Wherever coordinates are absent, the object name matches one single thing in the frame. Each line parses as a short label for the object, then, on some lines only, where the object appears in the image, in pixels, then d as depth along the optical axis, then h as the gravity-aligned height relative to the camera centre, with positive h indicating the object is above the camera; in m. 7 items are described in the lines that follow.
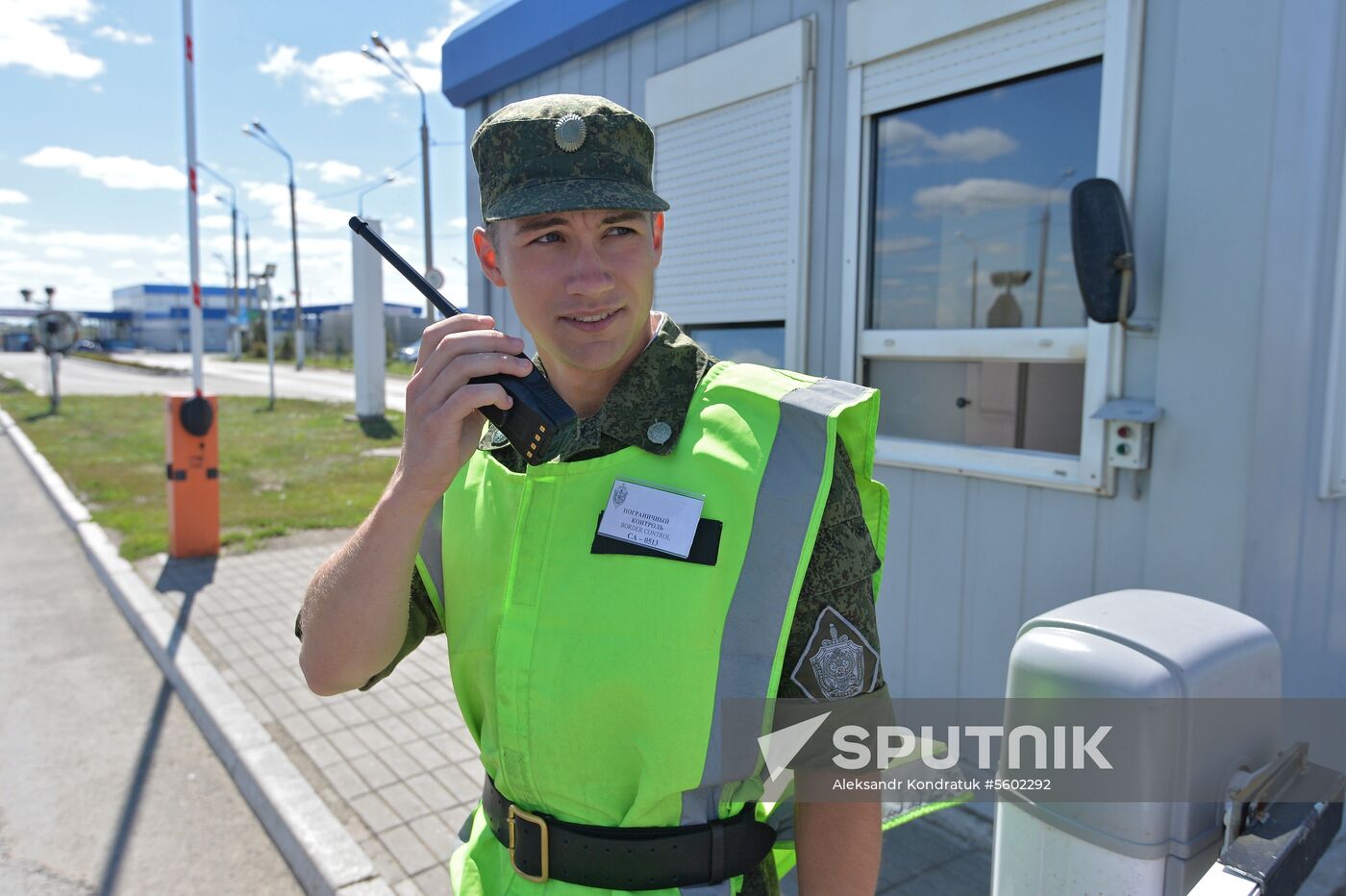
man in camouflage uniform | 1.25 -0.02
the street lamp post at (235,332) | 48.64 +1.41
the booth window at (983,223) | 2.87 +0.57
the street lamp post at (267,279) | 22.11 +2.57
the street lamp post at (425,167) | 15.27 +3.86
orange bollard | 6.86 -0.98
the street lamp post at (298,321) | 35.69 +1.59
